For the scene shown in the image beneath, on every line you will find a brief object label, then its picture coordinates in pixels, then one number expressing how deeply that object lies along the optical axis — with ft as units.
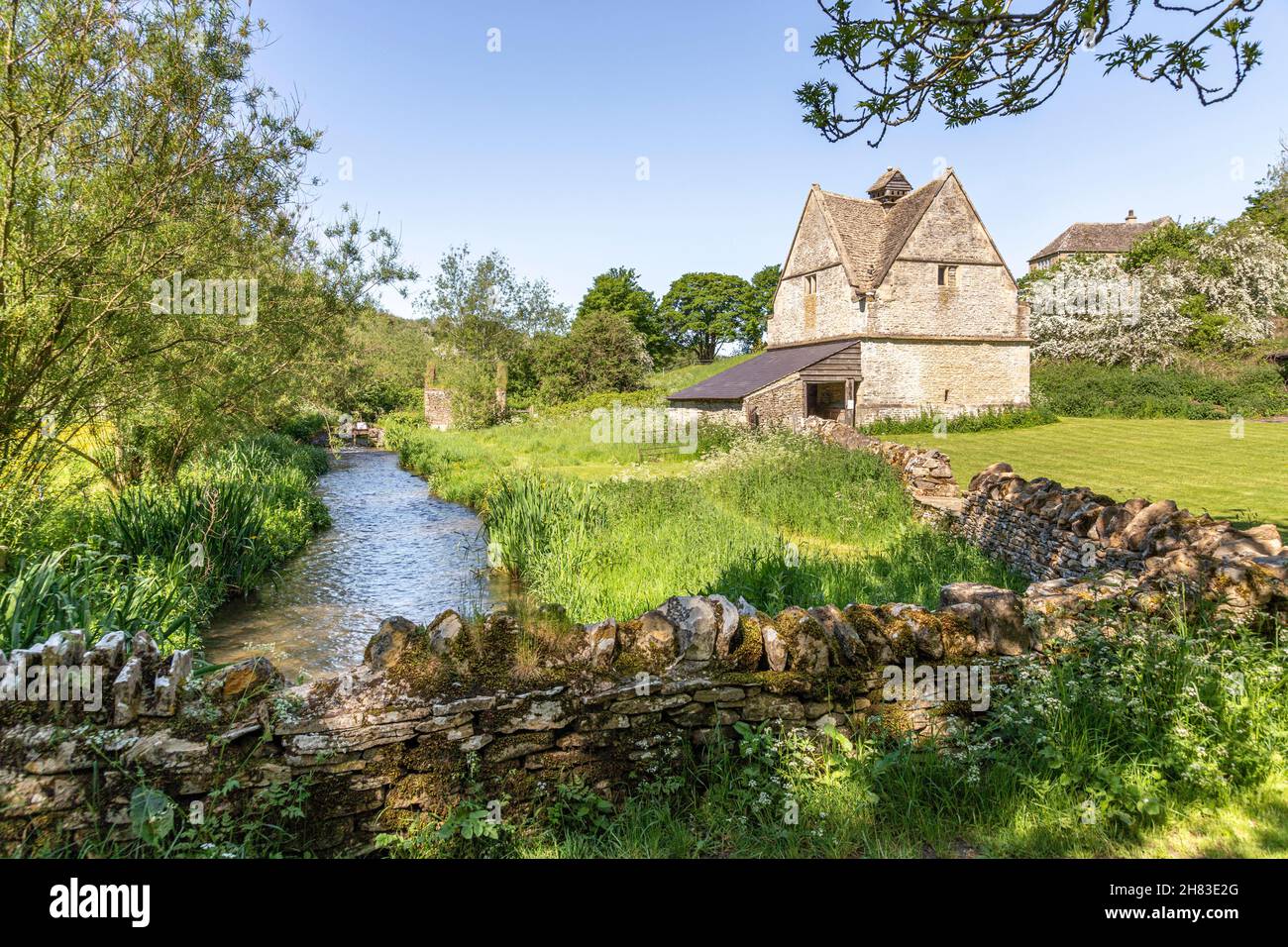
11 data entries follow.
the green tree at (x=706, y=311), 245.04
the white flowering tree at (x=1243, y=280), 117.91
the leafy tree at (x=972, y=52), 13.80
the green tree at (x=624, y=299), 221.66
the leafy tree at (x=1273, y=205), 127.54
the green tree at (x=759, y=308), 244.01
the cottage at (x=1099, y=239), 198.29
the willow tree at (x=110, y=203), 17.76
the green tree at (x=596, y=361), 142.31
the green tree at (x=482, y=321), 155.53
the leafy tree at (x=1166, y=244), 130.72
